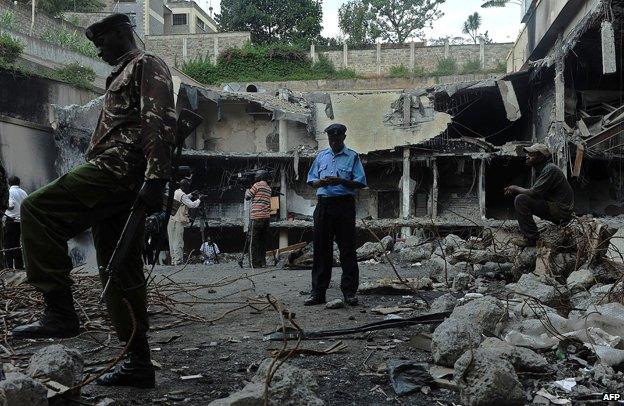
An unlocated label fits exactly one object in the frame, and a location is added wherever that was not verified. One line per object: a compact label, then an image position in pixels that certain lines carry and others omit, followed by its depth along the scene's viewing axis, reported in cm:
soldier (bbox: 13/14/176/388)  259
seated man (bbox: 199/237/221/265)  1431
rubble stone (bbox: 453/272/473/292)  636
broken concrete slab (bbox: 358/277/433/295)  606
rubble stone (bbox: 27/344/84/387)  246
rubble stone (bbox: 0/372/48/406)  203
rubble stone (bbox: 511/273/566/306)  460
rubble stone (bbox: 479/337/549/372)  293
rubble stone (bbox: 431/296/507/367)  305
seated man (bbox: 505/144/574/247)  661
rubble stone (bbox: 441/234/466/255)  1112
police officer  547
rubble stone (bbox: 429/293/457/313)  434
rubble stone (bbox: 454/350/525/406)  246
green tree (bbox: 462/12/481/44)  4412
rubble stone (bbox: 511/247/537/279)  665
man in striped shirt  1041
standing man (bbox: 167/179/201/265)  1208
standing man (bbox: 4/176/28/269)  997
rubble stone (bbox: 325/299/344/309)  518
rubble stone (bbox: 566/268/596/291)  546
